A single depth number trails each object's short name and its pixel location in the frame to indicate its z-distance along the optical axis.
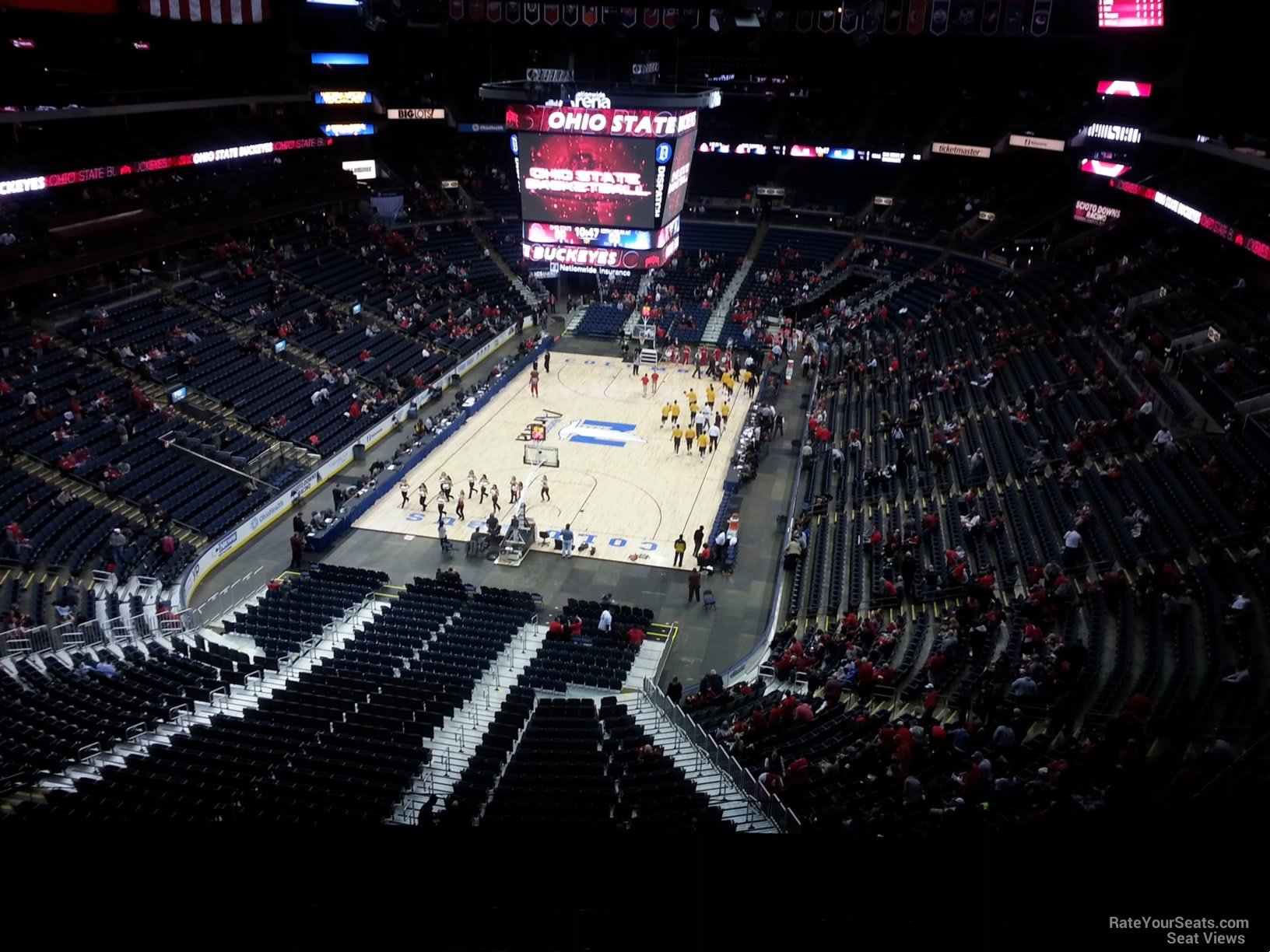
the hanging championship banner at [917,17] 46.62
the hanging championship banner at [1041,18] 44.44
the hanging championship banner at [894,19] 47.25
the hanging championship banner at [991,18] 45.88
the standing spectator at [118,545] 22.55
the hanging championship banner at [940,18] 46.19
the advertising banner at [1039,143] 46.47
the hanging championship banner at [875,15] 45.75
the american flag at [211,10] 36.56
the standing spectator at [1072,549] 19.66
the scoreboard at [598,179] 27.81
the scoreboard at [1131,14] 37.09
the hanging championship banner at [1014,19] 45.53
